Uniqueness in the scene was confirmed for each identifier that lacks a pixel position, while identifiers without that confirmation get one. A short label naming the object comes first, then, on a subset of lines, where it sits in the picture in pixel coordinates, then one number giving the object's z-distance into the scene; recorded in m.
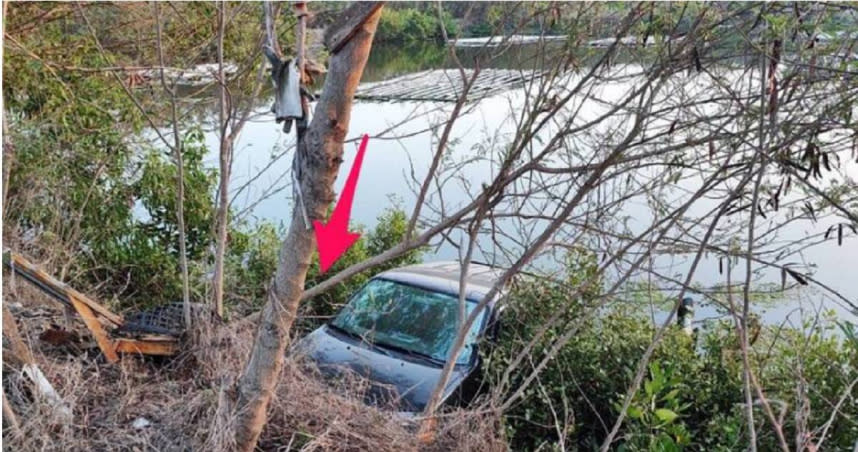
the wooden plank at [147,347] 3.68
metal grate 3.85
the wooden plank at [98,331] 3.63
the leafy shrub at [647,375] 4.05
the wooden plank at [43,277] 3.62
